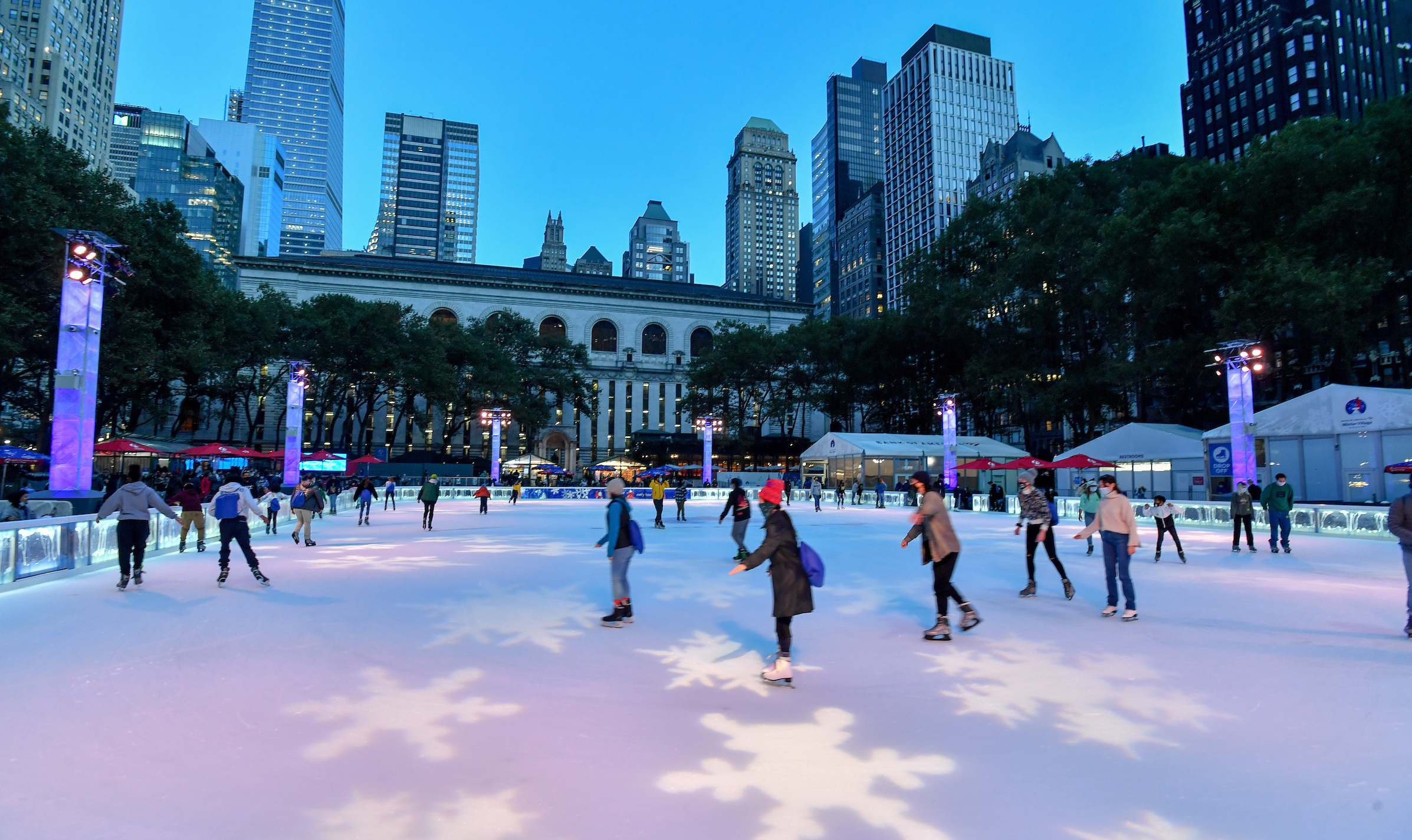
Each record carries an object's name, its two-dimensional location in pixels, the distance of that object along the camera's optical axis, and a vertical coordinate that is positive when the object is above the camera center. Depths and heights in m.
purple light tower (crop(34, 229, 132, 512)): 12.68 +1.91
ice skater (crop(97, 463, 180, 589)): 8.96 -0.54
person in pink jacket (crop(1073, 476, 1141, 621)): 7.38 -0.58
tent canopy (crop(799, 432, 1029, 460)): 40.94 +1.89
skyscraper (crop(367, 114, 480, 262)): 191.88 +75.65
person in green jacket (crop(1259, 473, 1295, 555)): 13.99 -0.48
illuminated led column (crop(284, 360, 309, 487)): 24.94 +1.85
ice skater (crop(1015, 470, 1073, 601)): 8.57 -0.52
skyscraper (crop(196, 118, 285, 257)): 157.62 +70.44
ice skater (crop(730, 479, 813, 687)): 5.23 -0.76
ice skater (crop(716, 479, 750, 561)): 11.89 -0.74
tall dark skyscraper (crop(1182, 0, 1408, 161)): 69.12 +42.67
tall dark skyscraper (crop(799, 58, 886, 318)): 153.12 +74.08
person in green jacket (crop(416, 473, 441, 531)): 18.91 -0.59
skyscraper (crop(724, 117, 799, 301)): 180.38 +67.26
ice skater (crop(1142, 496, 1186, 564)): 13.06 -0.69
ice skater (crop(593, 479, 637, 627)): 7.27 -0.74
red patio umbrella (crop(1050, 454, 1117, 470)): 29.28 +0.69
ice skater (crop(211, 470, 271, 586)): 9.41 -0.68
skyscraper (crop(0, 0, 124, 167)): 72.62 +45.46
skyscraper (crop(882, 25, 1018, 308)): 113.75 +59.25
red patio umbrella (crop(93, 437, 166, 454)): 28.55 +0.97
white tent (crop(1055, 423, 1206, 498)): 31.55 +1.03
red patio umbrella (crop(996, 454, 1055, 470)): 31.10 +0.65
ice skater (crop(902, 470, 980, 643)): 6.56 -0.63
